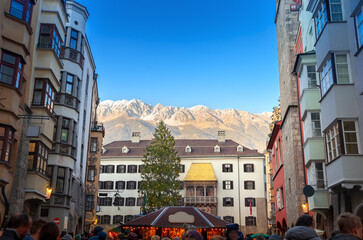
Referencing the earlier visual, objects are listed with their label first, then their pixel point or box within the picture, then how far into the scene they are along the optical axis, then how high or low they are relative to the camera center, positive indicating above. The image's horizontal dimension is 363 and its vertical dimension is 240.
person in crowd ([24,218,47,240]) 6.16 -0.04
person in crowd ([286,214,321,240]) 6.26 -0.05
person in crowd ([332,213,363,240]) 5.42 +0.02
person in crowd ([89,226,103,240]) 9.98 -0.12
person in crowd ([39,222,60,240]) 5.69 -0.10
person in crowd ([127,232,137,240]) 11.17 -0.30
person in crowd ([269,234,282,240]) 10.36 -0.24
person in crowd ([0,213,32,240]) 5.49 -0.04
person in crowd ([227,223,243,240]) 8.39 -0.08
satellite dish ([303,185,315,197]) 20.45 +1.88
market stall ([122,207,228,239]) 21.36 +0.20
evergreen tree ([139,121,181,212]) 56.22 +7.61
